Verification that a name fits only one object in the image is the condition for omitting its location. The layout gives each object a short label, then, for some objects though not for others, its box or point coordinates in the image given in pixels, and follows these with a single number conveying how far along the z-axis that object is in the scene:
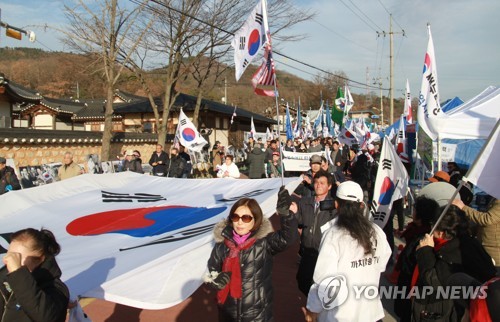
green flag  17.89
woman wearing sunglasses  2.85
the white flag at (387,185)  5.12
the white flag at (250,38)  5.03
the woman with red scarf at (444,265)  2.74
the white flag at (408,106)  11.75
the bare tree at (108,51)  17.17
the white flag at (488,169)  2.70
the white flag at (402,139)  10.91
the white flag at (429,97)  7.57
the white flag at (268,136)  26.29
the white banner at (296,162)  13.53
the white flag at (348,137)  13.98
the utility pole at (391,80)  33.69
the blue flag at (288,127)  22.90
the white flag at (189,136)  13.54
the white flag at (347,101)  18.38
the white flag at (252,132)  23.73
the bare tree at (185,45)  20.70
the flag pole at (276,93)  4.48
